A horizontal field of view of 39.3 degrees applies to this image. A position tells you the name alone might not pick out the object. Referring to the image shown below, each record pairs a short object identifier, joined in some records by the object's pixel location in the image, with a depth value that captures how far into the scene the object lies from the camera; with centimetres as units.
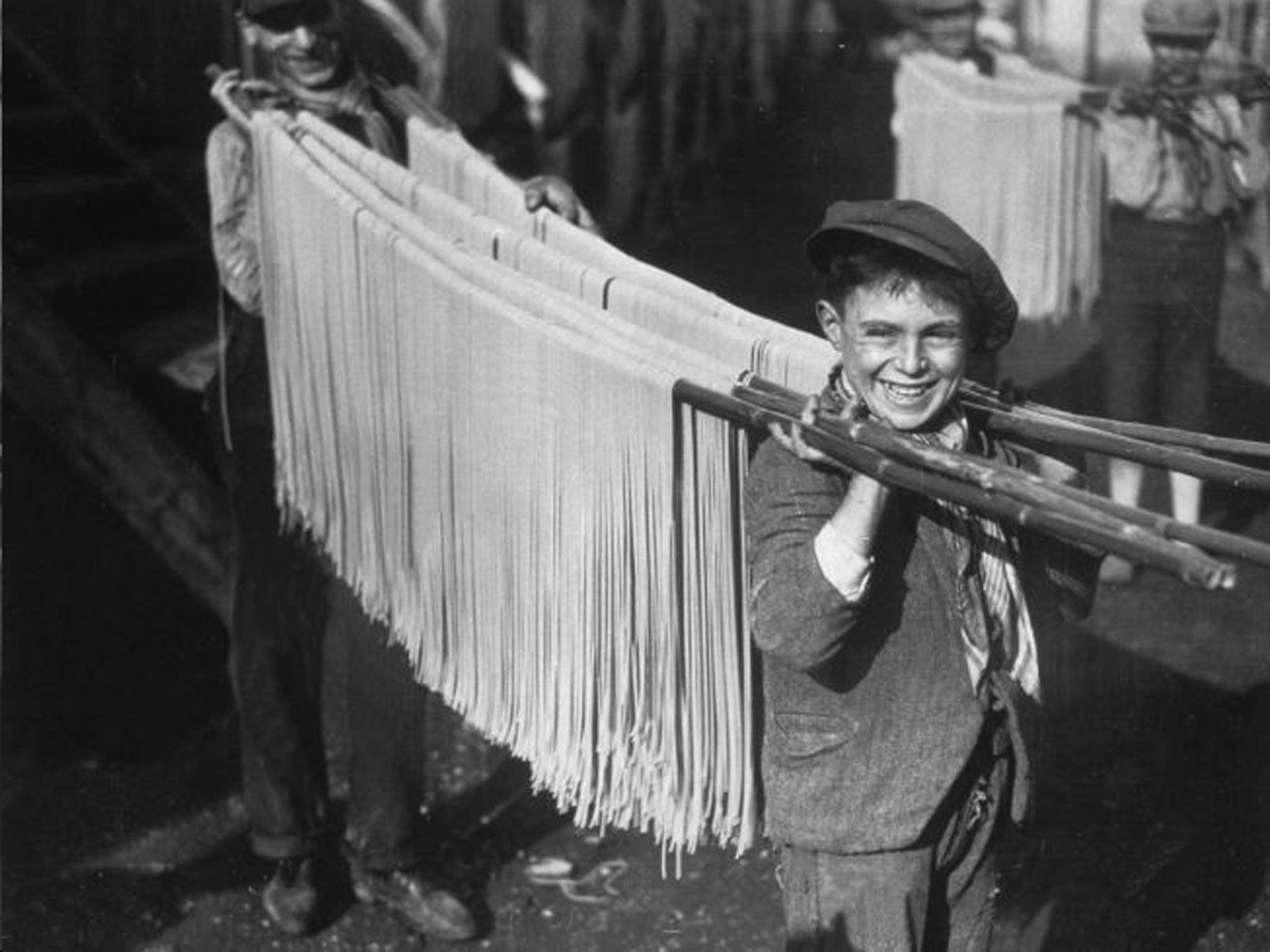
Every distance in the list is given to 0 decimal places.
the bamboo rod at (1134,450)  215
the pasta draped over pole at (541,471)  250
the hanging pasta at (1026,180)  532
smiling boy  224
